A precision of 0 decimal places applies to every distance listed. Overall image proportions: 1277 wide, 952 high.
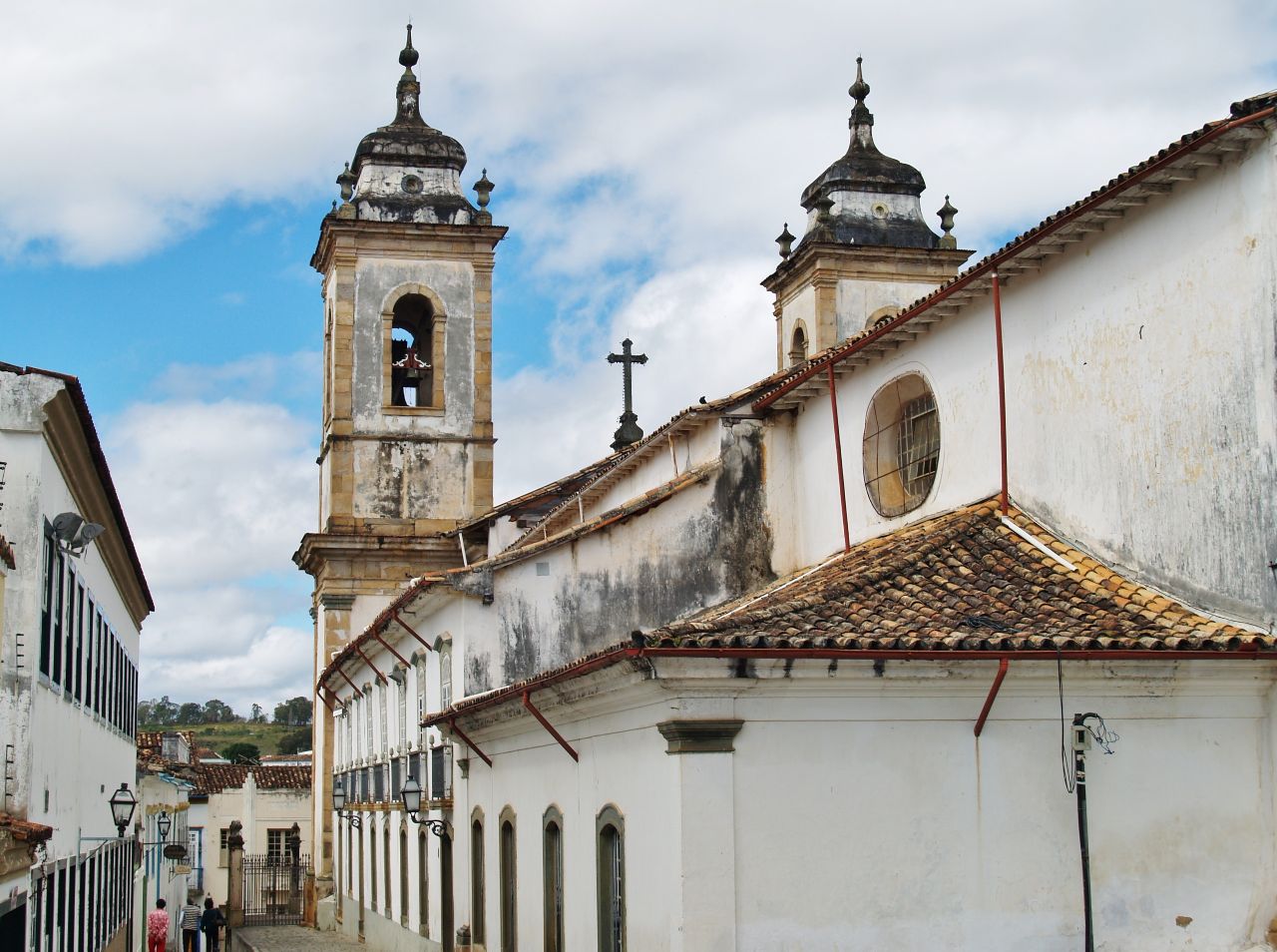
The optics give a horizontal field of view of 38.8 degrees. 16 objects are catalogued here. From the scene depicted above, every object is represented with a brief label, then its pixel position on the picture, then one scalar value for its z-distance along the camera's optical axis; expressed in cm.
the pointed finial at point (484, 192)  3428
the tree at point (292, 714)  11781
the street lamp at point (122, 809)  1947
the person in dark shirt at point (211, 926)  3144
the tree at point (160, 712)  12491
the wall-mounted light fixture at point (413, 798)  2120
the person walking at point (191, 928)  3019
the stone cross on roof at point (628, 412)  2970
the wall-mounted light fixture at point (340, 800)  3114
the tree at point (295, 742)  10006
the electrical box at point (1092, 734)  1212
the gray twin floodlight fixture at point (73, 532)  1520
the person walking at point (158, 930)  2681
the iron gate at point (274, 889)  3728
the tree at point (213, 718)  12612
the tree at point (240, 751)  8441
